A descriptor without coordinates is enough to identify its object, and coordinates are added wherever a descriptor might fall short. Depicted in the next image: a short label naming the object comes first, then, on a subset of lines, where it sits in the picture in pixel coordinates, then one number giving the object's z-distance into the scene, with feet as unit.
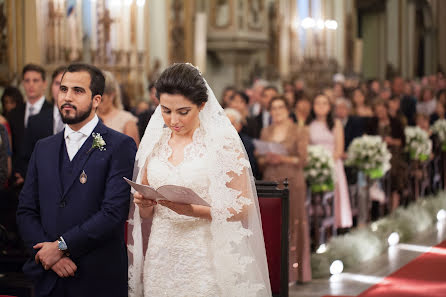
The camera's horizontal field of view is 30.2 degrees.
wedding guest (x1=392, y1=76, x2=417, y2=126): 49.64
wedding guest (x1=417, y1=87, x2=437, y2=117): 50.49
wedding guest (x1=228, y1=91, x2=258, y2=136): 30.22
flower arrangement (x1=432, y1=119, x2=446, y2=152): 41.07
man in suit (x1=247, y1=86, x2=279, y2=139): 32.05
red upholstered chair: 15.65
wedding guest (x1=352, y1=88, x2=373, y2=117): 37.40
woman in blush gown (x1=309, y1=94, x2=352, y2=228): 30.25
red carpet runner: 19.30
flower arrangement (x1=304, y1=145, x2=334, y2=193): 27.17
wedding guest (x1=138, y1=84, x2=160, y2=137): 22.61
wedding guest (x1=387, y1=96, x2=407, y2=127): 36.99
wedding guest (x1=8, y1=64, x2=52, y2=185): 22.88
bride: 12.55
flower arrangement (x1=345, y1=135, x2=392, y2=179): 31.73
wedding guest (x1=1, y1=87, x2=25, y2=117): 26.32
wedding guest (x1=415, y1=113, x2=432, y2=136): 40.70
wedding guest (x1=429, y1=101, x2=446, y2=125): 43.68
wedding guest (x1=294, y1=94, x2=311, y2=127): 31.48
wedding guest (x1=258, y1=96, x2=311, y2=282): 25.73
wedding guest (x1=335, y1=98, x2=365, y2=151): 34.76
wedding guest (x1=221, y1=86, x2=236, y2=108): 33.65
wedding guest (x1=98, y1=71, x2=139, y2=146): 20.63
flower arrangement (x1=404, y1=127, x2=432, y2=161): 36.76
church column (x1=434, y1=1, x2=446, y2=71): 82.23
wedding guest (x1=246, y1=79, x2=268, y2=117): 37.73
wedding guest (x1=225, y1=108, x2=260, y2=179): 22.56
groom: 12.93
